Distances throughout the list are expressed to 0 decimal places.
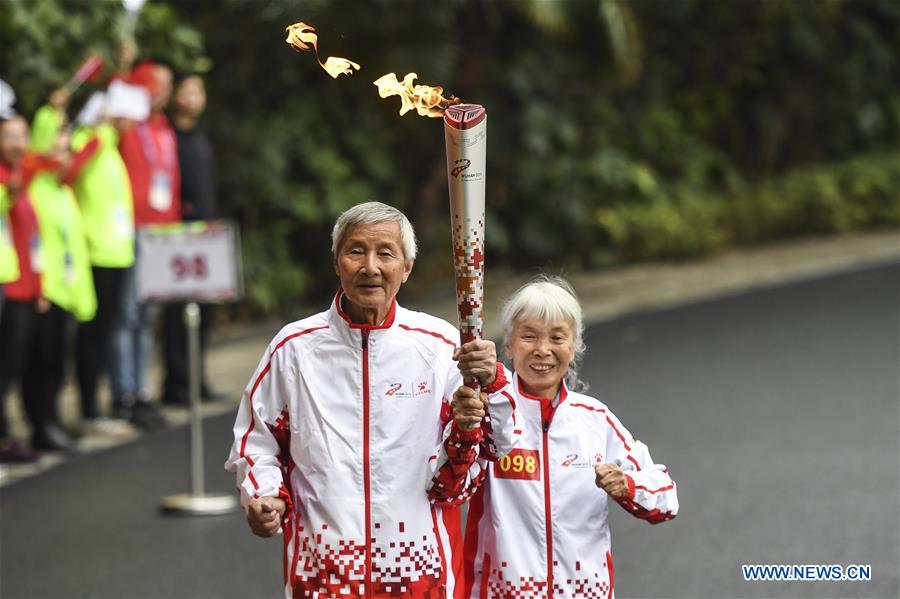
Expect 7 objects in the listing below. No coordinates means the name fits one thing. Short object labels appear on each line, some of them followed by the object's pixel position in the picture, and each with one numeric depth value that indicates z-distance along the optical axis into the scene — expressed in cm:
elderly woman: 800
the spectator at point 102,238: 1906
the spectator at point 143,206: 1942
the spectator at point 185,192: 2049
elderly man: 748
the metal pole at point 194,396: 1596
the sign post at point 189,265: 1671
